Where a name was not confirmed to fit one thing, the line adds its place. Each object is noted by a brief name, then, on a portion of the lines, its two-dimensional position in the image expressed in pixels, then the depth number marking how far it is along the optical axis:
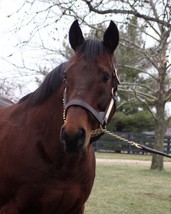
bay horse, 2.62
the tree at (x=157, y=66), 12.30
